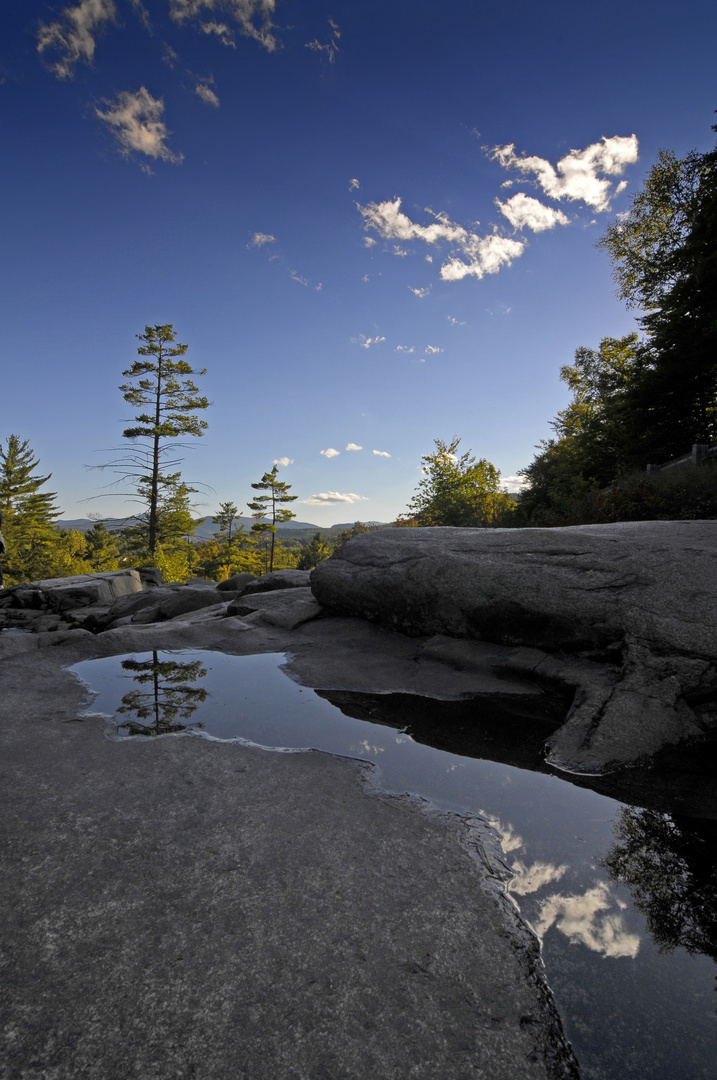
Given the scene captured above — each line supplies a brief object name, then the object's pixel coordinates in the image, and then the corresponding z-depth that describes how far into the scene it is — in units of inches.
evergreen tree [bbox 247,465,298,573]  2110.0
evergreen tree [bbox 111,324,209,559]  1091.8
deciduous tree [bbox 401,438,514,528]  1173.7
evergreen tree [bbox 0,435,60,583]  1541.6
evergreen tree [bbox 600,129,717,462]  627.8
